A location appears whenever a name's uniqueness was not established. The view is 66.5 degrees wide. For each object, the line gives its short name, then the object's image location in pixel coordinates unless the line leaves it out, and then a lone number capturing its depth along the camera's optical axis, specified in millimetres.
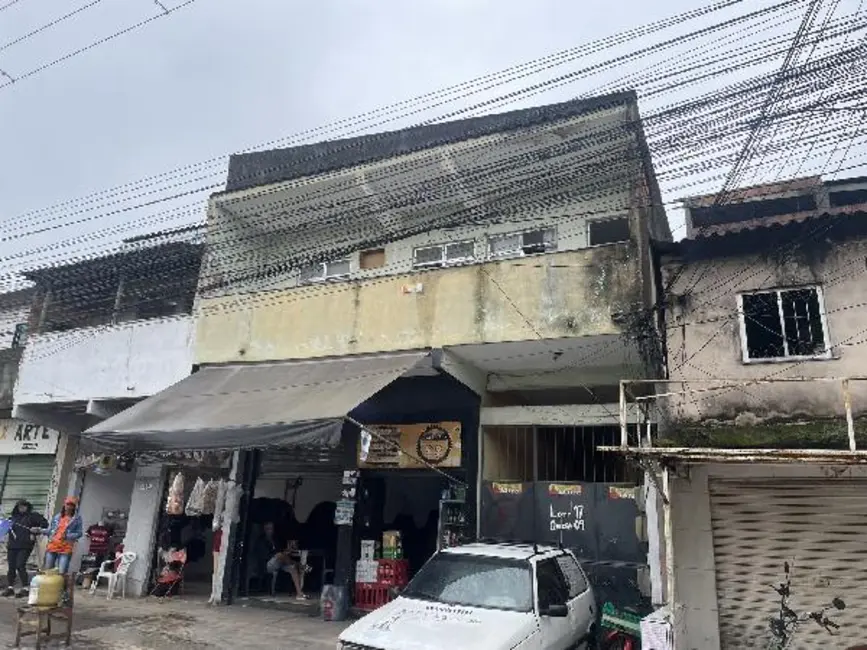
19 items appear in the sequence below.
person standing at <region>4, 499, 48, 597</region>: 13469
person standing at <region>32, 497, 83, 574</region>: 11219
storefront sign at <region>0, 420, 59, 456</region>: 17000
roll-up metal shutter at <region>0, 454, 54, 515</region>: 16875
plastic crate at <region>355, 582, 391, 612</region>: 11734
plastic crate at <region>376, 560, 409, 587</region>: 11844
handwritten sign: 10734
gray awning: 9539
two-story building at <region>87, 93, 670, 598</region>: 10484
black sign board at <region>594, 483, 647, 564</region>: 10195
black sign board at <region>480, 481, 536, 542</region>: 11117
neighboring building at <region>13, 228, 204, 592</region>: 14258
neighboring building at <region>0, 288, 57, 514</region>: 16656
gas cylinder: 8211
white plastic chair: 13414
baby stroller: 13430
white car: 6047
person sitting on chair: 13109
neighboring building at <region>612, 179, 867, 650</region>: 8945
